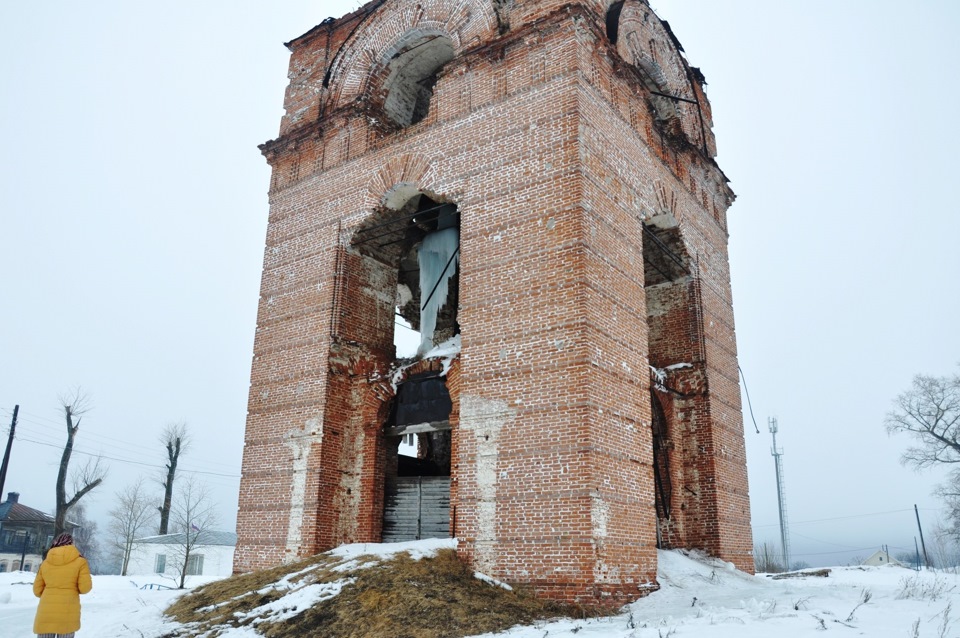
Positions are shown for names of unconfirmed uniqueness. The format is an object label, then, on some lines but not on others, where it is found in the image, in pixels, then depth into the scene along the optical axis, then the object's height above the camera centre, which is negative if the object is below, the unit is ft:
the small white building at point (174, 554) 113.70 -6.01
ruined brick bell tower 32.14 +11.94
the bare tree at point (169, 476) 119.34 +6.75
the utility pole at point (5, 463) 84.27 +5.93
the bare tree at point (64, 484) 79.36 +3.54
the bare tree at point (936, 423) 103.14 +14.85
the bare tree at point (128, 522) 104.06 -0.74
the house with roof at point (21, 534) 148.06 -3.82
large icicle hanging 44.42 +15.31
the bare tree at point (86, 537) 186.80 -5.51
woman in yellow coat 21.89 -2.21
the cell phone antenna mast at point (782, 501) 129.08 +5.04
